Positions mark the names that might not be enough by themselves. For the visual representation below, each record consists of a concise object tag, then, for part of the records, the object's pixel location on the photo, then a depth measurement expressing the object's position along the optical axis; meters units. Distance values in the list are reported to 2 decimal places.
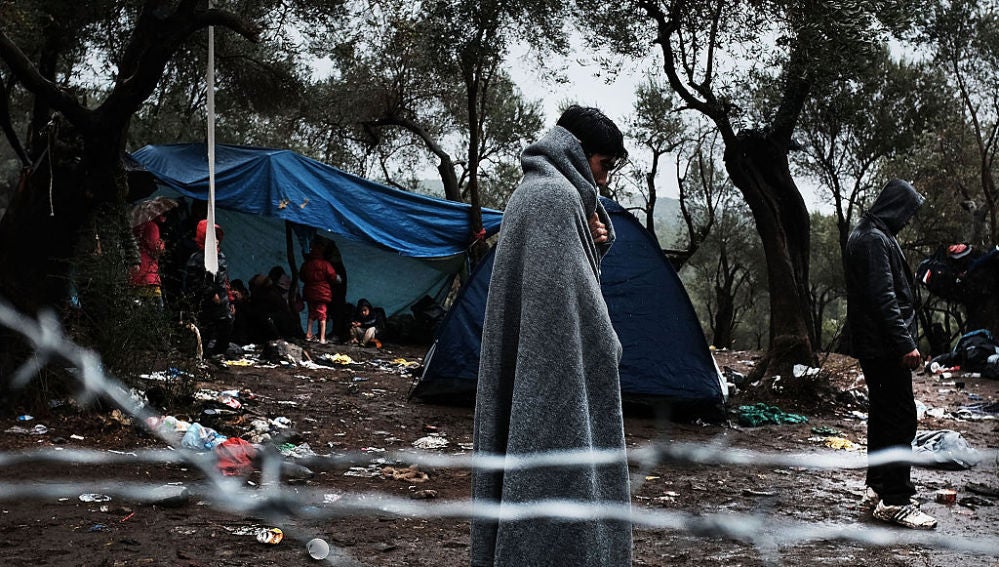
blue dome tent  7.89
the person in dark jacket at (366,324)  13.02
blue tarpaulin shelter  11.21
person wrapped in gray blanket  2.20
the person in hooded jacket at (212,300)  8.82
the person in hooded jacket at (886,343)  4.62
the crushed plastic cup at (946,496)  5.25
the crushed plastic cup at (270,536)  3.80
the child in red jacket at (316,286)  12.36
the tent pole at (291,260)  12.85
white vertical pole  6.84
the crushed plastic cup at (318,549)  3.67
